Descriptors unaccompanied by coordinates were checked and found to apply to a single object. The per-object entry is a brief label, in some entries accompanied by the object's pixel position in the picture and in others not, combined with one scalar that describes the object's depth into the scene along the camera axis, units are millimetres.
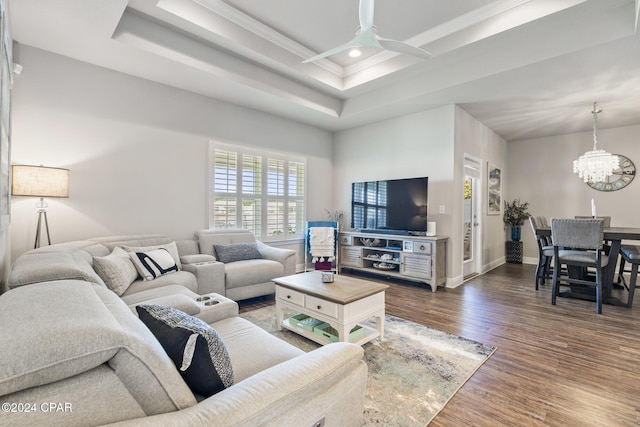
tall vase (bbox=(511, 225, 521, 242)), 6654
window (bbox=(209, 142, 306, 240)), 4500
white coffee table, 2297
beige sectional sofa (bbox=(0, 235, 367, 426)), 603
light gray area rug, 1746
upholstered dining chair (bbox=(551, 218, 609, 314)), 3436
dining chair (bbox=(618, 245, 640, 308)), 3482
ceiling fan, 2312
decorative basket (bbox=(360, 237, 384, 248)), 5039
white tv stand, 4289
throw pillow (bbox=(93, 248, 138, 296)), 2438
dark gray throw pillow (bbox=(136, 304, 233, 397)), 945
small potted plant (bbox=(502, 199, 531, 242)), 6590
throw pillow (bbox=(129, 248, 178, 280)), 2832
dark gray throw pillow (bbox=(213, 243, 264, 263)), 3895
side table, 6547
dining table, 3416
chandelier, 4449
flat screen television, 4566
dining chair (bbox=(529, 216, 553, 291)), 4248
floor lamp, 2586
